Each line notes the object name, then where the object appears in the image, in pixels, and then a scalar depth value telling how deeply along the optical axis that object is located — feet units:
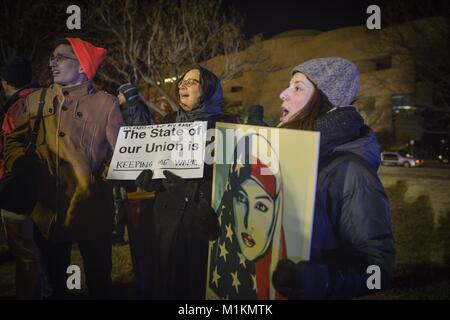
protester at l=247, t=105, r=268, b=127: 11.99
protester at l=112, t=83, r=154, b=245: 11.02
